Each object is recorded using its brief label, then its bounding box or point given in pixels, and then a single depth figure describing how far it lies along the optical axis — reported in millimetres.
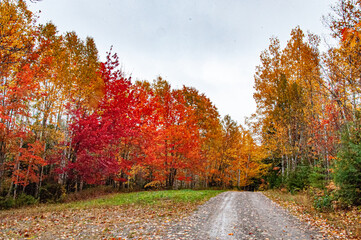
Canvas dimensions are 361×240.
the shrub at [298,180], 15725
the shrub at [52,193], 14531
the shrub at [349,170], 8570
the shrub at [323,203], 9449
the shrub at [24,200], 13305
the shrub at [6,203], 12802
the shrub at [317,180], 12453
